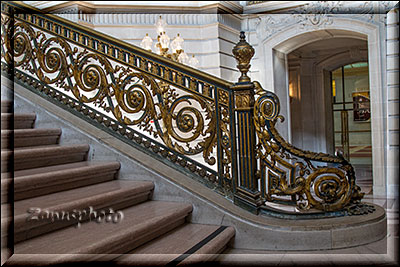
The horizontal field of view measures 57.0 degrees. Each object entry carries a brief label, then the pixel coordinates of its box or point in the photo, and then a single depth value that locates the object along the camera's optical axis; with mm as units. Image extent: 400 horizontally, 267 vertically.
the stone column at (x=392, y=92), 6641
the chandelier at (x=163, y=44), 5465
